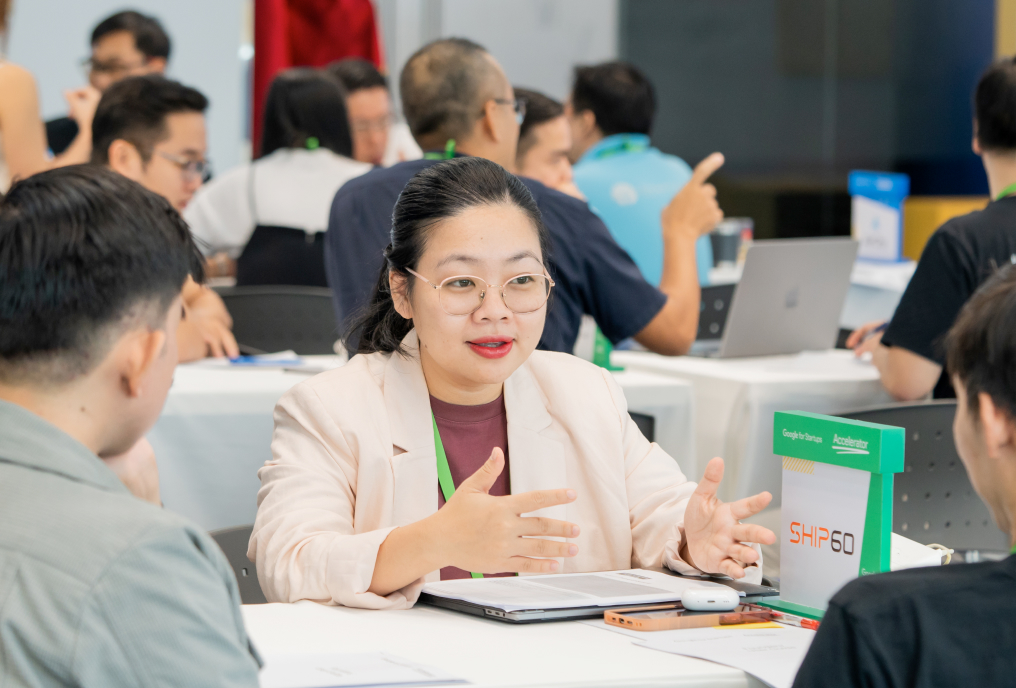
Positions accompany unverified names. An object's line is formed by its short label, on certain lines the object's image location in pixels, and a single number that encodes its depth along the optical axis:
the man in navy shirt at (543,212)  5.64
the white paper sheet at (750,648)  2.57
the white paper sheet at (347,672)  2.43
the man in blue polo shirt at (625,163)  9.16
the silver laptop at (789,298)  6.69
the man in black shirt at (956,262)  5.65
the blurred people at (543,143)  7.68
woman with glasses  3.34
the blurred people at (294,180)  8.60
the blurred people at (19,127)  7.51
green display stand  2.86
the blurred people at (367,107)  10.70
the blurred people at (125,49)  10.28
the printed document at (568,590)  3.01
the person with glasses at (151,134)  7.25
